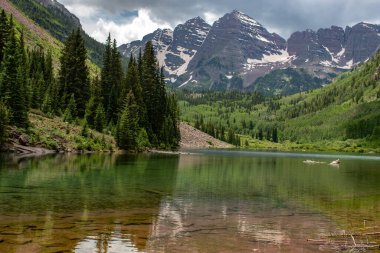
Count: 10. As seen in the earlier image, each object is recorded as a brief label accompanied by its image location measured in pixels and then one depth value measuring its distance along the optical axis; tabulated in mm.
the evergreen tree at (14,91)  83125
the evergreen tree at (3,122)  73250
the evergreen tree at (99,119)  113925
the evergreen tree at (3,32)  102625
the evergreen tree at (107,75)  133500
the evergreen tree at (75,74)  121188
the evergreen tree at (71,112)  107438
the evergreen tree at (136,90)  131750
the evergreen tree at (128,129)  111750
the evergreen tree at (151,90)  143000
